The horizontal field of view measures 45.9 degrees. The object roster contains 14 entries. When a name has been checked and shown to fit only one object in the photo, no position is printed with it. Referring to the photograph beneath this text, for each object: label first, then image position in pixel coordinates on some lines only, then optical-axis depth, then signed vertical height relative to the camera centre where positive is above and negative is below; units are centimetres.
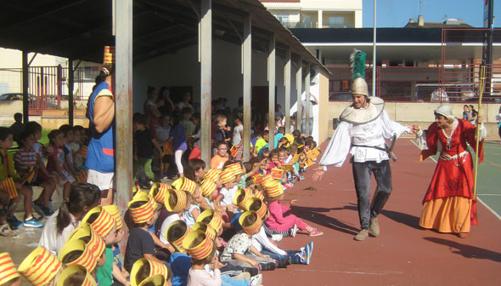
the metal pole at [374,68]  3068 +197
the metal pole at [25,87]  1473 +39
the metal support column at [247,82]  1133 +44
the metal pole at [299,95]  1794 +30
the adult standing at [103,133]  606 -32
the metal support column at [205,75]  902 +45
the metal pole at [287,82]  1555 +58
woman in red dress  791 -96
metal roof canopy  1179 +183
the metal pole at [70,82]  1653 +60
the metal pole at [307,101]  1988 +14
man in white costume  770 -56
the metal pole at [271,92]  1344 +30
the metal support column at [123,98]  616 +6
